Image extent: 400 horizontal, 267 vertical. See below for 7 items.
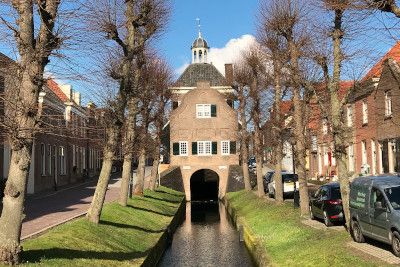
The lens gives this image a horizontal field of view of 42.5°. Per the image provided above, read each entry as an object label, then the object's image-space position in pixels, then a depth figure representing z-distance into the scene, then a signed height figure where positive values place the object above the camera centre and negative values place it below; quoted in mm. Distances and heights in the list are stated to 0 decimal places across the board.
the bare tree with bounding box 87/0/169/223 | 15883 +2986
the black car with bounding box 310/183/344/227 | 16500 -1486
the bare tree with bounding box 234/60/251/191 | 32766 +4236
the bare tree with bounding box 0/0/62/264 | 8742 +927
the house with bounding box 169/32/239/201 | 49625 +2675
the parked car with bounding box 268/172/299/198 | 29875 -1442
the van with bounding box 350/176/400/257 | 10820 -1148
